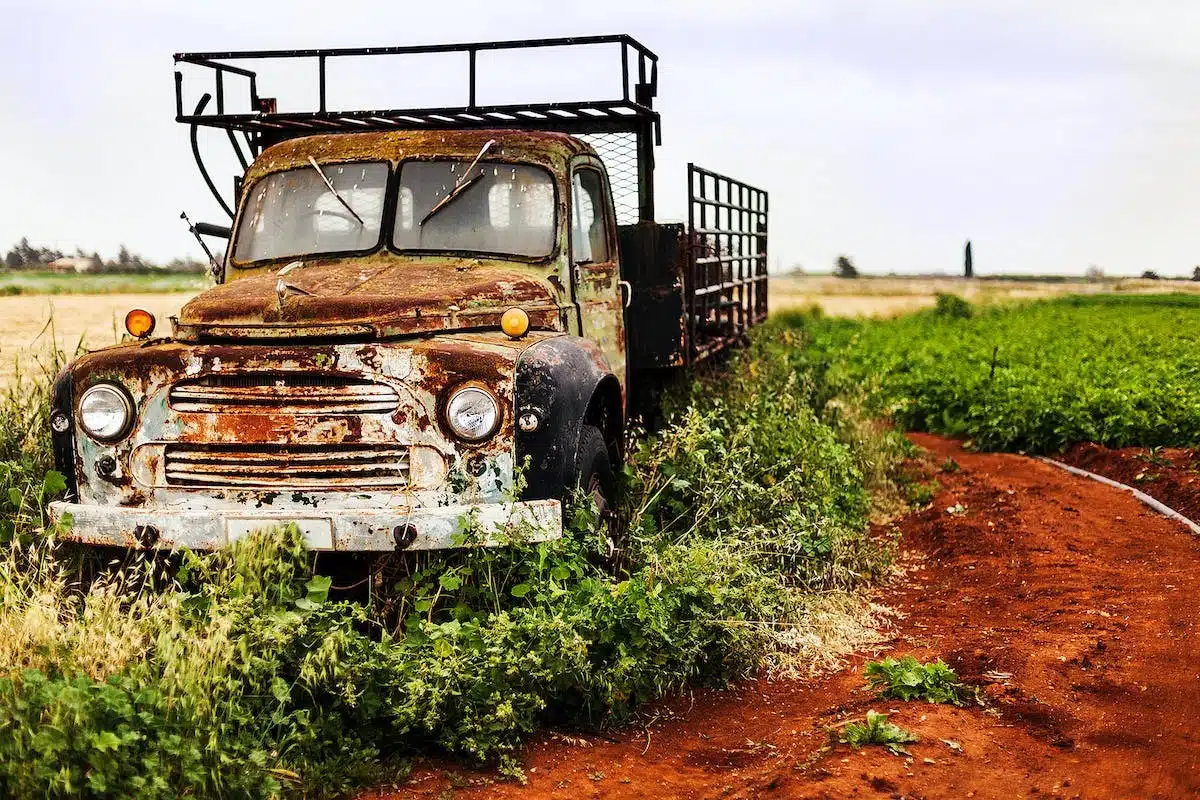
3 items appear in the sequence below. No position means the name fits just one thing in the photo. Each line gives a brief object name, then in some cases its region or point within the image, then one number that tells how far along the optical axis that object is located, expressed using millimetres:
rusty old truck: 5734
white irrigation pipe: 9531
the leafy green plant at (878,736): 5152
